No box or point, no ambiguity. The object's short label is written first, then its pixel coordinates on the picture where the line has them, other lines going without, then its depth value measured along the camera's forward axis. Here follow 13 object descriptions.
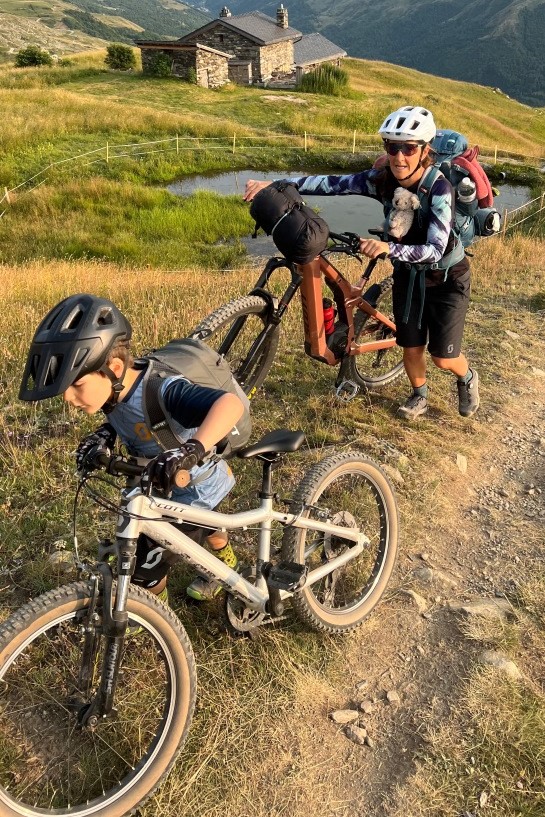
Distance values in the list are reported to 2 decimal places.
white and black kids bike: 2.32
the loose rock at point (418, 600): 3.80
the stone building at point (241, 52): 46.34
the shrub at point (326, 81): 49.22
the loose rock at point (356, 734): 3.01
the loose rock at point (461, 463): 5.22
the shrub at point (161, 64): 46.44
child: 2.21
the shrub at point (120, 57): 49.69
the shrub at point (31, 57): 55.25
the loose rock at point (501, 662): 3.27
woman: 4.48
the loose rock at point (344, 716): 3.10
